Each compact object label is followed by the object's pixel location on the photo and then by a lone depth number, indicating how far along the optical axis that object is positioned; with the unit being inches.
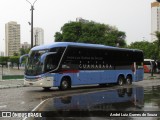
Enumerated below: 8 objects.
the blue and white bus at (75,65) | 909.8
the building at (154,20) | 2869.1
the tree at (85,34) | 2834.6
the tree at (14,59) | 3472.4
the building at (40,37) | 5127.0
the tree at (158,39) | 2397.9
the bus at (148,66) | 2455.2
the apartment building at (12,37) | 5654.5
